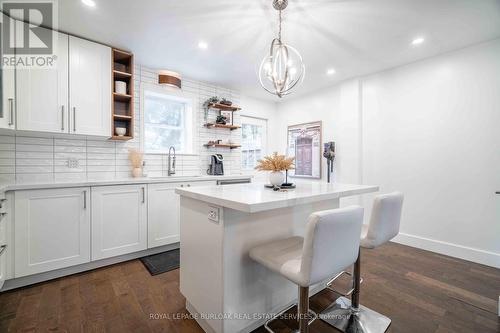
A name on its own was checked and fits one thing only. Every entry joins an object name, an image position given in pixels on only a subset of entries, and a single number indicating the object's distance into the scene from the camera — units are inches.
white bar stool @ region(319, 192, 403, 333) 60.3
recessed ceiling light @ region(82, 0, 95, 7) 77.4
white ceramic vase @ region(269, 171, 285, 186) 73.6
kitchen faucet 138.7
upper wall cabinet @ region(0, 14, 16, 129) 79.4
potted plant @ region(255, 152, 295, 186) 73.4
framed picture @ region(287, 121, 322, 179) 172.4
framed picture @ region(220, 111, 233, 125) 159.5
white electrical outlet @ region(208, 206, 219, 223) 54.5
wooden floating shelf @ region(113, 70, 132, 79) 109.0
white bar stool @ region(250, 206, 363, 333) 42.5
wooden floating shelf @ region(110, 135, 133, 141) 109.6
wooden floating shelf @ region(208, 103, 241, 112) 153.1
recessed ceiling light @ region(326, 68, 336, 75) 135.7
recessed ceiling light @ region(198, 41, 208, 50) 105.3
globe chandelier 76.5
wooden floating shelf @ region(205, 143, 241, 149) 155.0
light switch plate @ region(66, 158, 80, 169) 107.9
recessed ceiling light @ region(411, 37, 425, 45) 100.5
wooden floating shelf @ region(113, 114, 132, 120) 107.9
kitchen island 54.1
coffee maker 151.9
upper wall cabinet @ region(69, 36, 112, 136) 96.9
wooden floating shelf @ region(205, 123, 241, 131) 153.9
